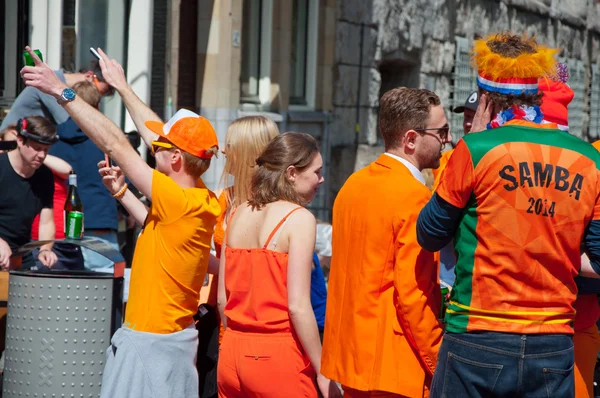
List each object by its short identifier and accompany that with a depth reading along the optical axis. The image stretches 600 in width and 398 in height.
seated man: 12.85
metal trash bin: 9.48
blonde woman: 9.32
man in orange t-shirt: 8.33
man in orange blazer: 7.44
